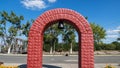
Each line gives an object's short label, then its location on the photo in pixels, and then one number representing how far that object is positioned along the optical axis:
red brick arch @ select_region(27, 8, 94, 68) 4.03
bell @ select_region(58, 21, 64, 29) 4.23
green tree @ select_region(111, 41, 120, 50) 18.34
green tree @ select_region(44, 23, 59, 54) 15.22
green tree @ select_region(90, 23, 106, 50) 17.35
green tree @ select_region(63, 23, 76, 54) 15.33
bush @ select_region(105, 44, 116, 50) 18.06
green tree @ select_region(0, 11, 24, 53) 14.69
